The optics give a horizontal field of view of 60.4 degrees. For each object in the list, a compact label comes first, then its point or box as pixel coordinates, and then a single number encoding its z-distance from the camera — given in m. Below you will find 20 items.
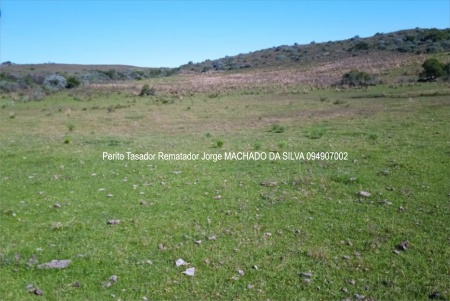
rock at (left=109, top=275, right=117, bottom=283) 6.27
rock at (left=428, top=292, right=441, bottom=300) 5.82
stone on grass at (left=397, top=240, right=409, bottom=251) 7.24
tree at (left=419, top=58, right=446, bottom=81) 45.62
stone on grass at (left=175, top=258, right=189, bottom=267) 6.75
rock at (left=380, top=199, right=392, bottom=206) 9.52
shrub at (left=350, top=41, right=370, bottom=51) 99.52
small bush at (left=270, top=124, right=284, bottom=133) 22.46
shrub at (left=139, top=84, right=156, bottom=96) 51.88
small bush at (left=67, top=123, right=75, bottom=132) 24.78
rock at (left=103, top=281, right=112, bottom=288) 6.12
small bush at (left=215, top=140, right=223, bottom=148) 17.39
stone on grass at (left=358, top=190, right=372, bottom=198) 10.07
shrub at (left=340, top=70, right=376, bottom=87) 49.39
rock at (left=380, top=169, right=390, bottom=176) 11.92
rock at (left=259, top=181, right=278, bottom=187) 11.24
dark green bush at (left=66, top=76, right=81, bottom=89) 64.69
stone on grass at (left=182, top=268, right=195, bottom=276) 6.44
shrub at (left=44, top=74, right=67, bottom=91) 61.51
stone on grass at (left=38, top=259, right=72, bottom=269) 6.61
